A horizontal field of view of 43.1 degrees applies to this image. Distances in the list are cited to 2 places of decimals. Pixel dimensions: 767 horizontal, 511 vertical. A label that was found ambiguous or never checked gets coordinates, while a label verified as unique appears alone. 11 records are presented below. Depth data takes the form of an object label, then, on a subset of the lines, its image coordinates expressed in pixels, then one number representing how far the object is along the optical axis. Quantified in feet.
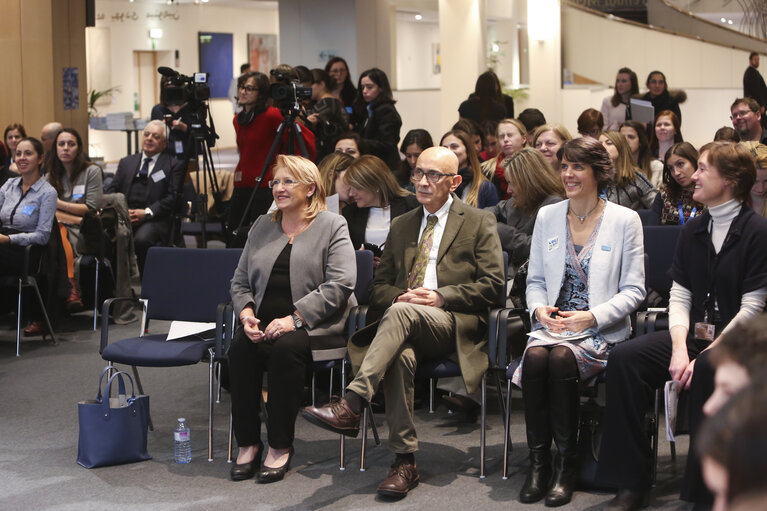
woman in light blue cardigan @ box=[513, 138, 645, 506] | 11.92
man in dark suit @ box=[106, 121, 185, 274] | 23.70
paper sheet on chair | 14.76
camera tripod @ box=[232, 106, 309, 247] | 19.92
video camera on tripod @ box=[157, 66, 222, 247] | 21.84
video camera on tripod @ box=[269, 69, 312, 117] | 20.21
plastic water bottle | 13.57
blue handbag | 13.28
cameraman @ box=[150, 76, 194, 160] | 22.27
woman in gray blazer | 12.89
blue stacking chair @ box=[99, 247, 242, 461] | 15.06
